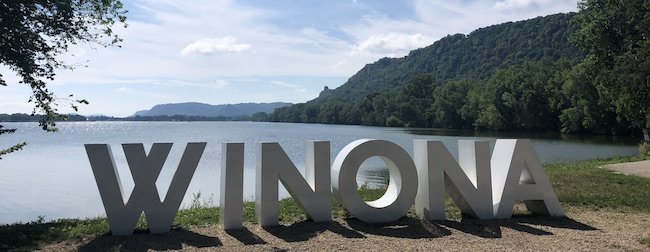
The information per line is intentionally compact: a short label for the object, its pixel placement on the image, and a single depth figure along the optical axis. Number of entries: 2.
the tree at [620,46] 22.09
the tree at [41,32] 8.25
